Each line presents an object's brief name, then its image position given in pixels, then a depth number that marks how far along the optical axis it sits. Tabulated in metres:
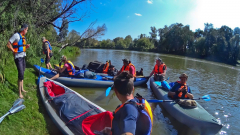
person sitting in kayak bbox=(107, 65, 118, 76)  8.58
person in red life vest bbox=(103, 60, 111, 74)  8.74
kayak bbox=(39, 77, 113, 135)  2.83
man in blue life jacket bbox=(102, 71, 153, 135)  1.34
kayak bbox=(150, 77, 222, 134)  3.78
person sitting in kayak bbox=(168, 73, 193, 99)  4.71
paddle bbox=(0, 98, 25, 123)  3.08
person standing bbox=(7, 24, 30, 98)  3.73
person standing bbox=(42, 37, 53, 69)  7.44
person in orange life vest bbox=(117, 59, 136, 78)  6.96
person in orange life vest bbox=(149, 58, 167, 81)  7.57
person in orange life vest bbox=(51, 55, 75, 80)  6.92
